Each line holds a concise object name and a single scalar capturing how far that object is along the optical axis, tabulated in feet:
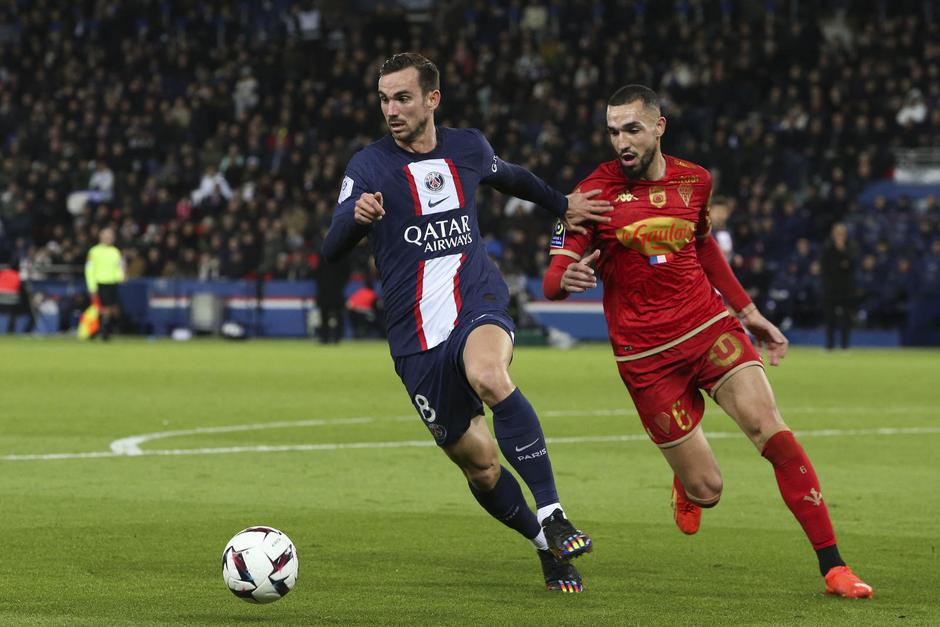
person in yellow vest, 196.85
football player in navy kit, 43.57
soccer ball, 39.37
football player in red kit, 47.16
